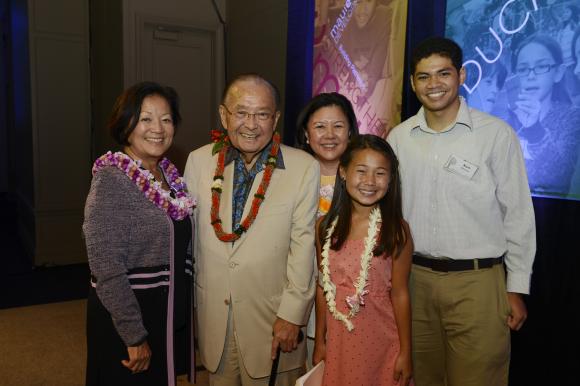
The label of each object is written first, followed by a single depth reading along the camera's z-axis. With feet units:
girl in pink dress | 6.00
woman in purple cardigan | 5.63
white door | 18.16
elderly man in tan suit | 6.16
